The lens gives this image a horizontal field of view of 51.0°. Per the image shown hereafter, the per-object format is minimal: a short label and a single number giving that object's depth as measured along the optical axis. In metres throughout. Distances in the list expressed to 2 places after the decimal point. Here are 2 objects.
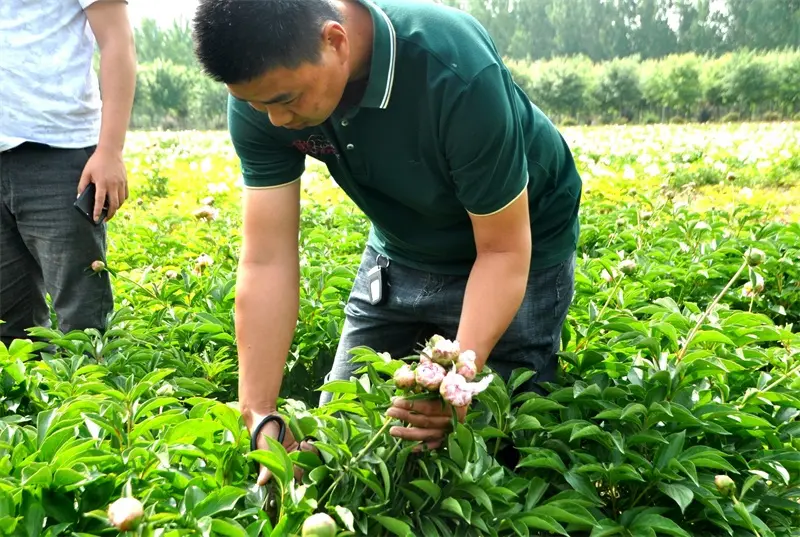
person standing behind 2.39
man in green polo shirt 1.42
